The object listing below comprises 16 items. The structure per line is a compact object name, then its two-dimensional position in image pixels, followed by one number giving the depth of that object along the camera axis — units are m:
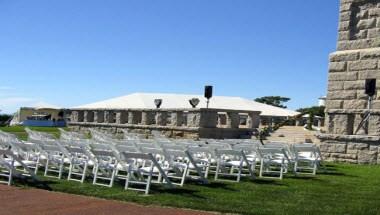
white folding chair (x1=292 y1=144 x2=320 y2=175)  12.64
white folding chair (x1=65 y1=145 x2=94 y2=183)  9.81
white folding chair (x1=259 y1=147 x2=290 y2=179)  11.37
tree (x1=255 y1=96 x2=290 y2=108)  96.50
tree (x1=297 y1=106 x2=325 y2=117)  38.78
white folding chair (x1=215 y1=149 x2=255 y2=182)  10.36
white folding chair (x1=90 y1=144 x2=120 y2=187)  9.16
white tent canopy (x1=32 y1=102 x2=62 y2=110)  57.82
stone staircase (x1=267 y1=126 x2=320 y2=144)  22.92
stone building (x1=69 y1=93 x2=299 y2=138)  23.00
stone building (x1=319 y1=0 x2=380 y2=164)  16.23
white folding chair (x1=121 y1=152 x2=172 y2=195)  8.60
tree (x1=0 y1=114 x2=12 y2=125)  62.38
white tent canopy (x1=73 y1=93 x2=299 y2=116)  39.14
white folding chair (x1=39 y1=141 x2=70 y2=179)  10.18
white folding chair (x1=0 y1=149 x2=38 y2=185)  9.30
